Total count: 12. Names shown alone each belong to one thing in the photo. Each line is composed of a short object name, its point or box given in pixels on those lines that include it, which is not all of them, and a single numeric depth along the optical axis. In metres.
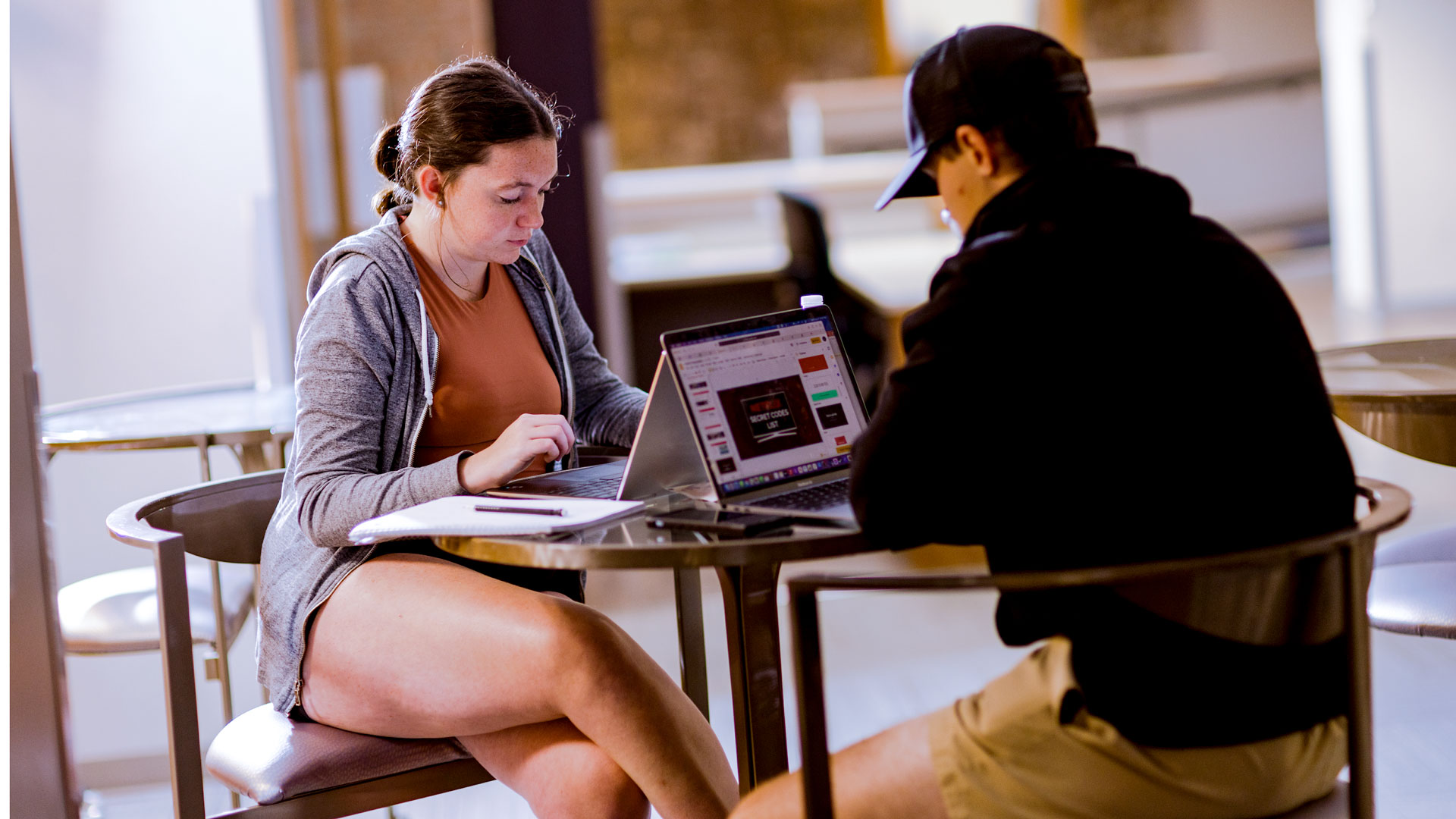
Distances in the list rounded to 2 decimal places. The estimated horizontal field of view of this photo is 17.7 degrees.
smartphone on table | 5.67
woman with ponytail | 5.88
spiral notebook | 5.73
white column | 19.39
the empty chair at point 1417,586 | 6.07
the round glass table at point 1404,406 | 6.27
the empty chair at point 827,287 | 13.40
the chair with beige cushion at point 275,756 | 5.88
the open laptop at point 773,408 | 5.86
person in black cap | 5.43
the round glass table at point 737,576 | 5.61
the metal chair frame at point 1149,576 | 5.37
